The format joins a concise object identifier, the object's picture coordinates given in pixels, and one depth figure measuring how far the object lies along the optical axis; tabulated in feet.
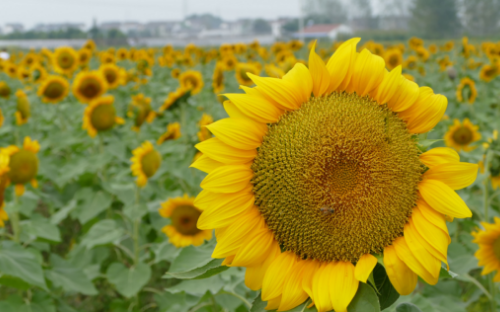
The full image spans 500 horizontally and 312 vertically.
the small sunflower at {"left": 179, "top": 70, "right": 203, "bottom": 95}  16.79
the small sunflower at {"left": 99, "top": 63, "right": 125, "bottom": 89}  16.83
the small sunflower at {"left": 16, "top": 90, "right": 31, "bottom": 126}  14.65
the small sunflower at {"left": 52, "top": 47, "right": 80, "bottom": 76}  19.56
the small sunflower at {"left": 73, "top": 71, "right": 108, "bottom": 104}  13.84
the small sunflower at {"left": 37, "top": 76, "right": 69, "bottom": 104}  15.30
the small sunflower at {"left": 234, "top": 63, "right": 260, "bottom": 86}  14.25
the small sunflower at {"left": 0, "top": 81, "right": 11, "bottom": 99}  16.96
